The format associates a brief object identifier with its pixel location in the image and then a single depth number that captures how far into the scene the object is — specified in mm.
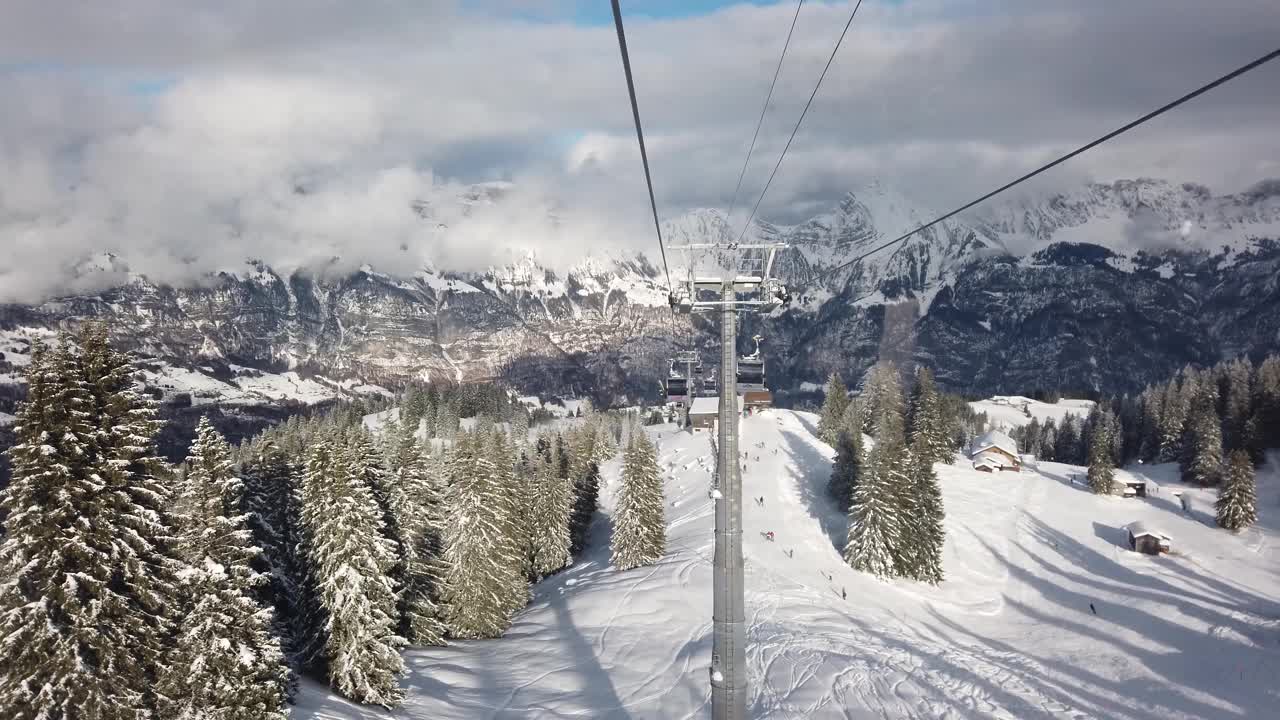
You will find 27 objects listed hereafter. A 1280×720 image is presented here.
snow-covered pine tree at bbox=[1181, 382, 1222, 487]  78562
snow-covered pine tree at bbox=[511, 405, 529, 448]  142325
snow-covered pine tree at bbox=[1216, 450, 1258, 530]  62156
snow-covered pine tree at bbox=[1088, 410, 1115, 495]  75688
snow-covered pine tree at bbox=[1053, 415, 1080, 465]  117312
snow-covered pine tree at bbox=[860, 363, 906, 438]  84475
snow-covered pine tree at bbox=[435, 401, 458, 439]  148125
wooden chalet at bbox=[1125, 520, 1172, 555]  60125
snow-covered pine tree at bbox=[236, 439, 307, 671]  30875
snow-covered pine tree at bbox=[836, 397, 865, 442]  71962
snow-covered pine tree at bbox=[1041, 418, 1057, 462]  127125
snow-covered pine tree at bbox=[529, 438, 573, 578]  55062
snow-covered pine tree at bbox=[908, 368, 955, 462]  76812
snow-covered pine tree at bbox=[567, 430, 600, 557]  66875
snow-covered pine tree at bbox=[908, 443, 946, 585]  53906
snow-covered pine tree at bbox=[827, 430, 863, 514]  68000
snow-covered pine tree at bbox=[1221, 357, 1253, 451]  85500
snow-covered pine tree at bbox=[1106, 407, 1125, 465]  101000
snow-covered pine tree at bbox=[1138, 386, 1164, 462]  101125
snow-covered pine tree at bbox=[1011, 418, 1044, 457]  137625
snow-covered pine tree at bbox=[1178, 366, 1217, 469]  85338
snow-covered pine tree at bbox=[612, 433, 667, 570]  53312
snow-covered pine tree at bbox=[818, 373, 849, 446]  96000
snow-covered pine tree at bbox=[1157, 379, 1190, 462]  94812
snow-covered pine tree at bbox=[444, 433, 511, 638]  37750
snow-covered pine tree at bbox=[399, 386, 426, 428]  156375
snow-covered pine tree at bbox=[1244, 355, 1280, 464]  80750
